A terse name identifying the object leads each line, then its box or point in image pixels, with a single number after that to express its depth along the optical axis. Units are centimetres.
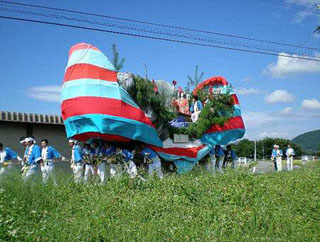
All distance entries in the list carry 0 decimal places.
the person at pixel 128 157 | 974
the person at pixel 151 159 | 1157
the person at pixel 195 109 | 1375
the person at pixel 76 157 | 1144
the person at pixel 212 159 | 1404
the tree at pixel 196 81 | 1526
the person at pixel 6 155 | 1182
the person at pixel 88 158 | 1095
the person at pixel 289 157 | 1933
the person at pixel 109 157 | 1044
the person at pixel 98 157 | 1062
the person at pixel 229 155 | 1561
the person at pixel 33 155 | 1046
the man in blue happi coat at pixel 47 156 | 1063
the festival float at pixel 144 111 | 1048
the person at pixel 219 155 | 1482
